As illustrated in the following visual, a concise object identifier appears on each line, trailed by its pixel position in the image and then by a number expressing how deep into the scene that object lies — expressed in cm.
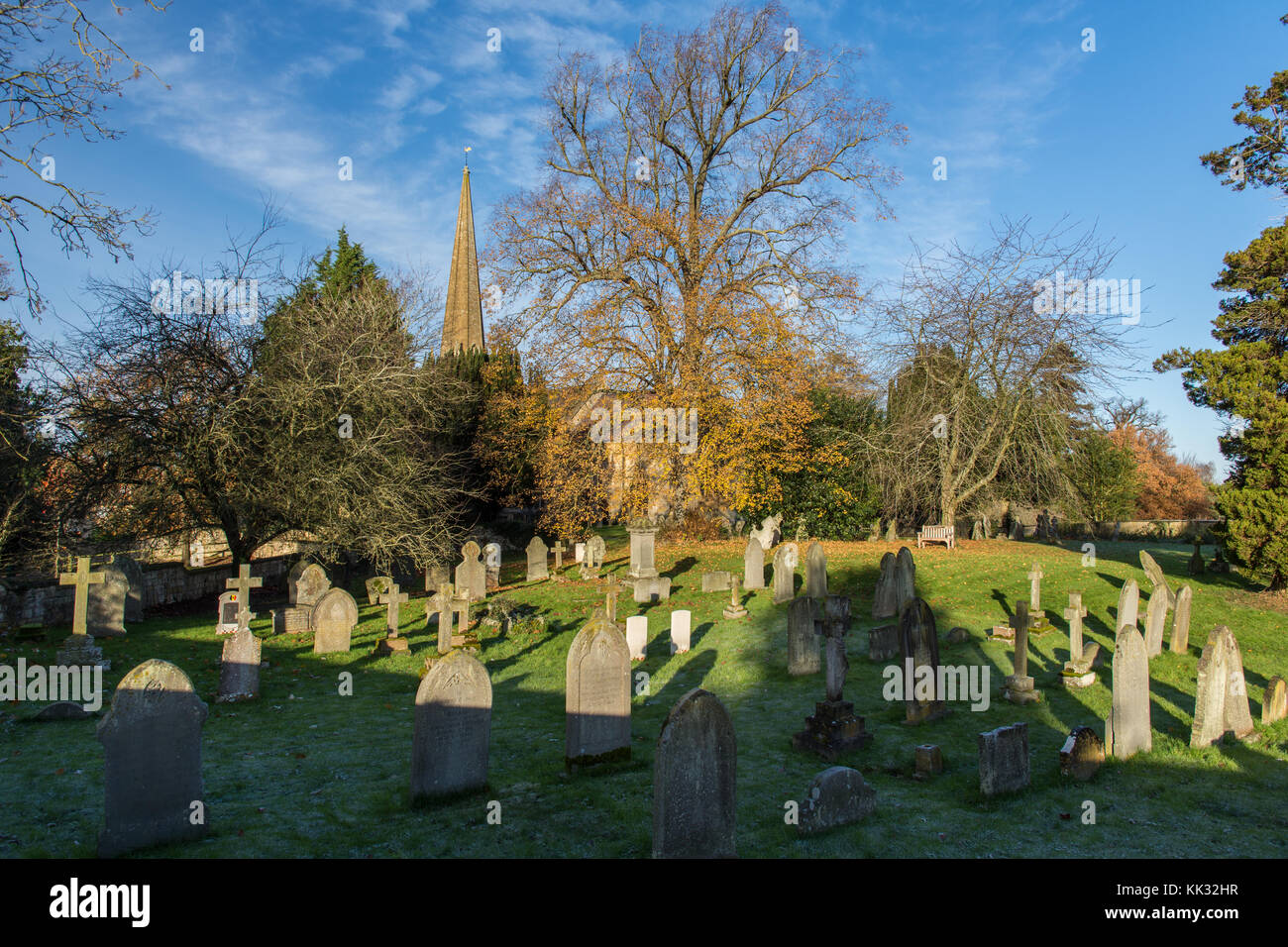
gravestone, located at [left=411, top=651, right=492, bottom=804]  629
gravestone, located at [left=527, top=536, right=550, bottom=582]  2020
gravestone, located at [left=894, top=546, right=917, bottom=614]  1419
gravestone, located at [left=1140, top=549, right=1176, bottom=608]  1227
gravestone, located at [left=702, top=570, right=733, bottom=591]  1733
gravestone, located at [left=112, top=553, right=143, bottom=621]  1551
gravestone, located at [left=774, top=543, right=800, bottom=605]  1559
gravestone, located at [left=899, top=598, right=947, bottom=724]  882
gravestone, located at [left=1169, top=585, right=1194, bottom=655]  1179
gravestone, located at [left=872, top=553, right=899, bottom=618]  1428
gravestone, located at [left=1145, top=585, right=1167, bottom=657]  1135
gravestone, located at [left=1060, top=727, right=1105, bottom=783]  673
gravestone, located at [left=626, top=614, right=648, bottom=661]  1252
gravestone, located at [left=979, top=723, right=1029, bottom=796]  632
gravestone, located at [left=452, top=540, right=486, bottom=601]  1753
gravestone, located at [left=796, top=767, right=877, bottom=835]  561
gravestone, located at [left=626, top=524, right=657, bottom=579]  1800
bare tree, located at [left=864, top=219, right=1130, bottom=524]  2136
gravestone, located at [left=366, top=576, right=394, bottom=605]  1800
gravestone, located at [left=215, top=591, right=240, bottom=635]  1404
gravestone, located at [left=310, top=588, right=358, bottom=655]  1312
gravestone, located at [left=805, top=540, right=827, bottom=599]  1509
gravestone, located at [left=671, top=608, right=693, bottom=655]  1284
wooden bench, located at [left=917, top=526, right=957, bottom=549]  2184
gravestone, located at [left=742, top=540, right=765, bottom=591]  1695
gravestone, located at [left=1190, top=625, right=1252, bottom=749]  755
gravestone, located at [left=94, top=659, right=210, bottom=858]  535
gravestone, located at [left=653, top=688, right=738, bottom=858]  497
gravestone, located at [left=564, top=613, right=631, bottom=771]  719
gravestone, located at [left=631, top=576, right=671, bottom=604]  1661
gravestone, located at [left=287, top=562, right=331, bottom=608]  1605
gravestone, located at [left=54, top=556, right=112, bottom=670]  1073
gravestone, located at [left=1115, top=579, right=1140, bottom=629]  1124
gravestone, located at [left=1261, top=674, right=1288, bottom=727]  823
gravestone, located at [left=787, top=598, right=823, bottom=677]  1127
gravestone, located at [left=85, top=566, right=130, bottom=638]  1408
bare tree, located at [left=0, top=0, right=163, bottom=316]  725
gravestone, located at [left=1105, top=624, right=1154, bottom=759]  724
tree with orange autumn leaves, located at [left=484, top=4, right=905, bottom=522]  2039
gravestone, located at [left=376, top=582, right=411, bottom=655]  1323
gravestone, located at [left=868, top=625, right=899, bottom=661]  1172
